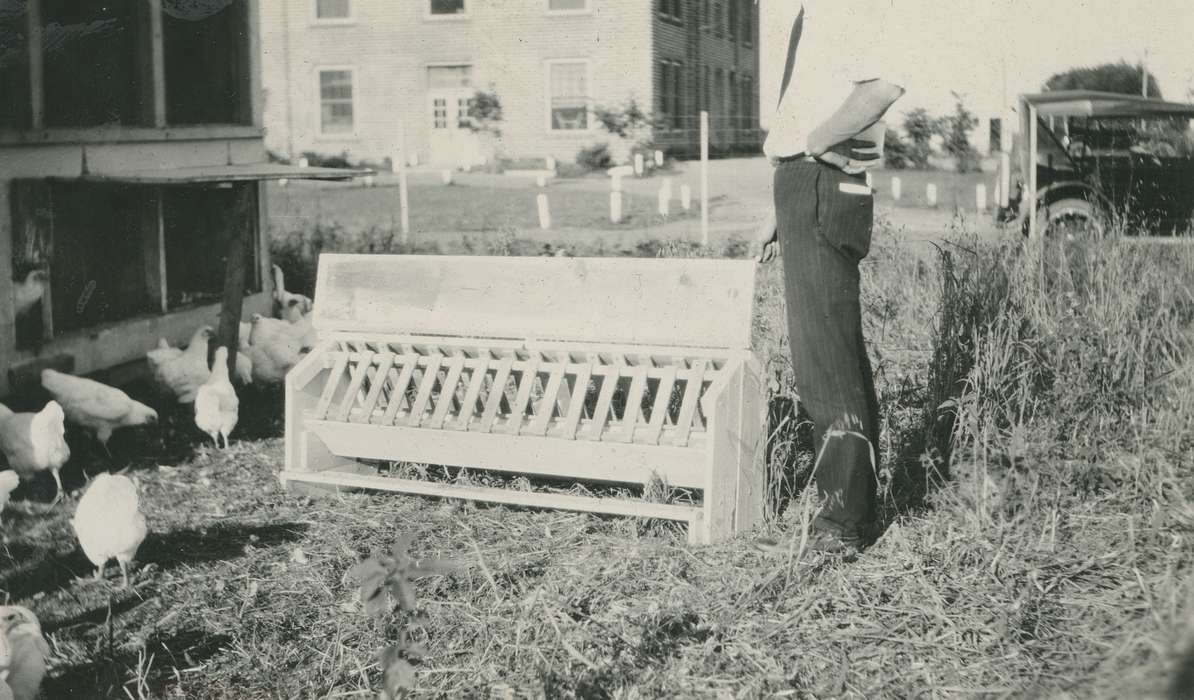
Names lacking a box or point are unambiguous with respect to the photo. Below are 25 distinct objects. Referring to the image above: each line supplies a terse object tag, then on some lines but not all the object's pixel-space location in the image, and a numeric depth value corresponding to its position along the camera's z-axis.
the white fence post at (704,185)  11.65
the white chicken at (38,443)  4.57
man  3.18
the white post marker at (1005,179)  10.86
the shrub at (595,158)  24.39
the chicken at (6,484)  3.94
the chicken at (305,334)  6.97
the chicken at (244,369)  6.48
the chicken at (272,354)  6.70
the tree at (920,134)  23.27
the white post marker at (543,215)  13.69
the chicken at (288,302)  7.79
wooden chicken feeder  3.66
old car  8.31
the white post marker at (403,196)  12.59
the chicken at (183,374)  6.00
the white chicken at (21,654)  2.65
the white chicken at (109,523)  3.46
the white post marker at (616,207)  14.80
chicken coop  5.72
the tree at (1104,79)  14.28
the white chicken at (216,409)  5.25
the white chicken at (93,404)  5.17
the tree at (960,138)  22.92
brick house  24.72
